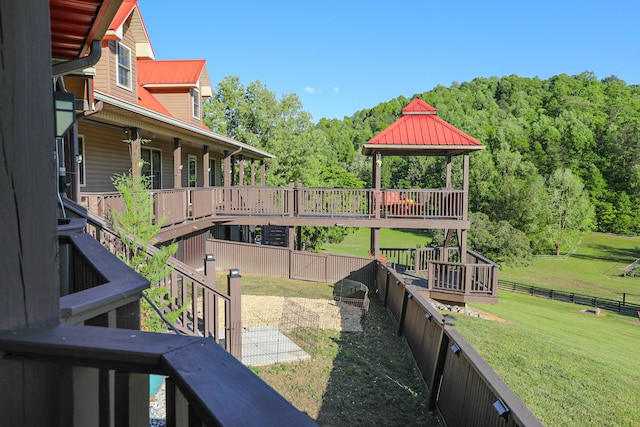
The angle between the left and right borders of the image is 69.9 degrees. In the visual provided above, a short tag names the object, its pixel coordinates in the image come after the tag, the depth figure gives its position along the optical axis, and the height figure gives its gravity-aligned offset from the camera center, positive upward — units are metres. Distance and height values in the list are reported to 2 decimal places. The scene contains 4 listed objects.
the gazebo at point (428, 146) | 17.09 +1.65
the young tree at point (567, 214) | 50.59 -2.67
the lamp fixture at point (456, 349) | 5.92 -2.09
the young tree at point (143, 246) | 6.38 -0.90
